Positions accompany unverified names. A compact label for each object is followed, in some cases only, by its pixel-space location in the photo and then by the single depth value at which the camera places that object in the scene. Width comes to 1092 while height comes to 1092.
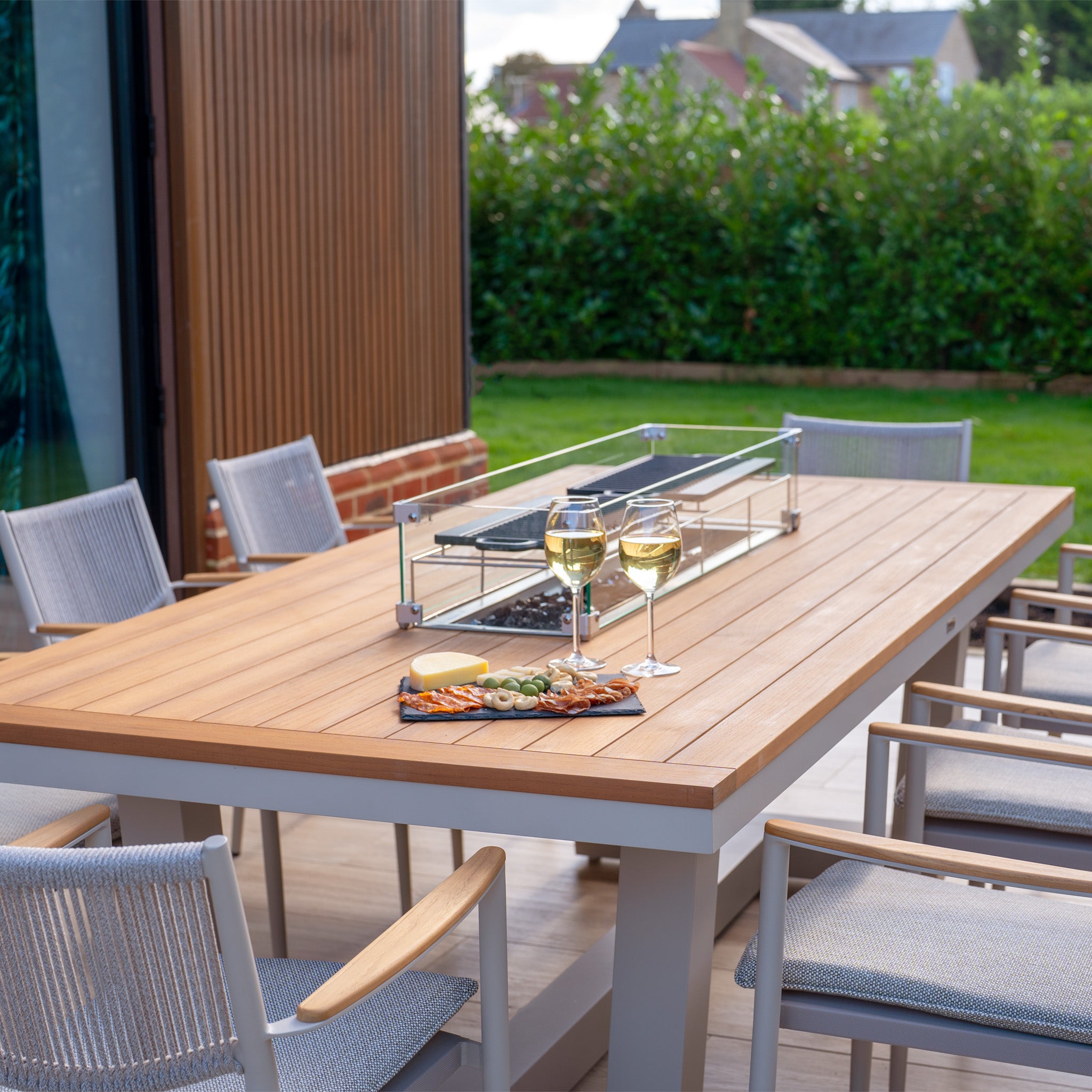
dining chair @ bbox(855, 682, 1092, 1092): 2.08
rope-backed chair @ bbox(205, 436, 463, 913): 3.36
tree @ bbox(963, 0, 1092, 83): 34.97
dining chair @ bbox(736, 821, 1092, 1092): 1.62
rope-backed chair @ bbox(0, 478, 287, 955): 2.76
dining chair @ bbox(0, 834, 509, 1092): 1.26
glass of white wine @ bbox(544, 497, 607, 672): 1.91
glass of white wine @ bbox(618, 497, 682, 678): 1.94
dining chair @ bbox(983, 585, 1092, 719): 2.71
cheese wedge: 1.93
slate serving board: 1.83
